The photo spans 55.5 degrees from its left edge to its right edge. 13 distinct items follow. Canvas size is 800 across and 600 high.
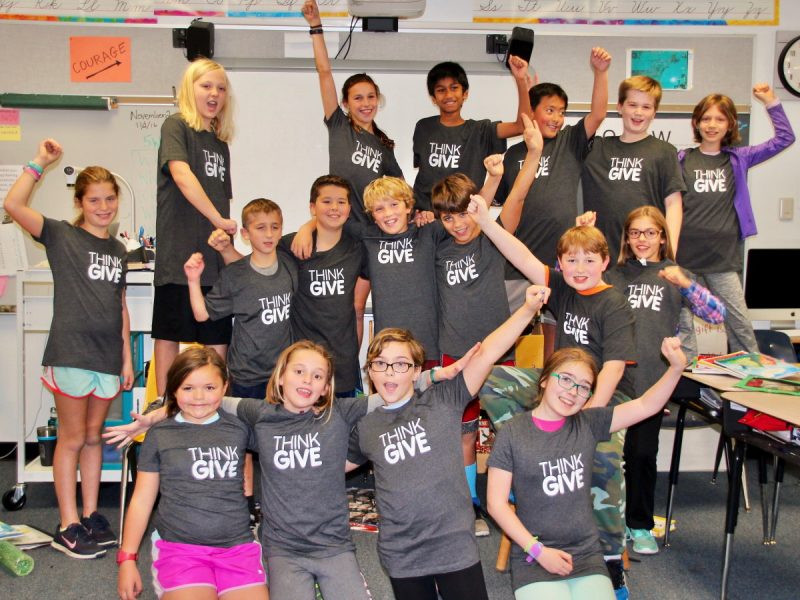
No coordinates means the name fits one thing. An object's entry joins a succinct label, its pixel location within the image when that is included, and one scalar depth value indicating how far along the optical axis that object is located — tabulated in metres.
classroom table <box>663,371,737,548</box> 2.83
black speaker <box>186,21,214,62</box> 4.15
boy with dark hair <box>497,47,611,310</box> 3.34
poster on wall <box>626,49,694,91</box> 4.46
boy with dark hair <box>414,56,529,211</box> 3.54
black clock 4.46
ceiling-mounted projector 4.18
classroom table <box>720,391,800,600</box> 2.40
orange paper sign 4.30
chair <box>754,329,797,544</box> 3.83
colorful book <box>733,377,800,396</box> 2.66
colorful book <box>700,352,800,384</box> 2.82
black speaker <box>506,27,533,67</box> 4.05
